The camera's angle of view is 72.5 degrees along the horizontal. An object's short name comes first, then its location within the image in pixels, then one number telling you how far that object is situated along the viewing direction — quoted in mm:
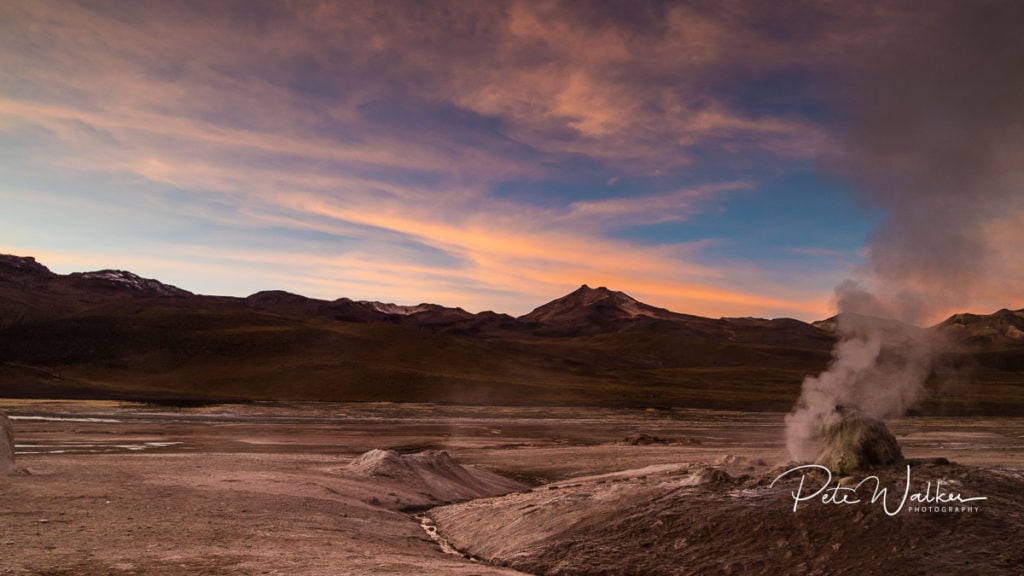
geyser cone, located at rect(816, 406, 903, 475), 15141
